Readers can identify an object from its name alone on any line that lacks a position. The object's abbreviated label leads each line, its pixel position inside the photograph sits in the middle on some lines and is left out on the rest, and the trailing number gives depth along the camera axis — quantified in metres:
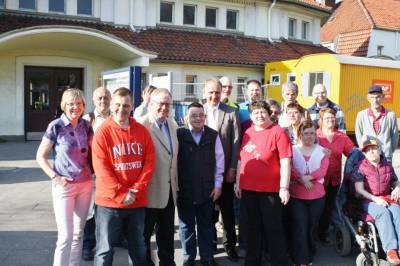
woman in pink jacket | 4.57
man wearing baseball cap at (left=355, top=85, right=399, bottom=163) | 6.02
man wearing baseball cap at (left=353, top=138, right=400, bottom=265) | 4.65
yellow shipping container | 15.09
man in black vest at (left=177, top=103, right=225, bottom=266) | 4.35
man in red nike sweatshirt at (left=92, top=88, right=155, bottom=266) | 3.54
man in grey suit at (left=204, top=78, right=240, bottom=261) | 4.72
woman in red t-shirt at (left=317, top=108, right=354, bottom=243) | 5.16
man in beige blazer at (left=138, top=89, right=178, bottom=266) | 4.11
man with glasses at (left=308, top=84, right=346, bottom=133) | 5.54
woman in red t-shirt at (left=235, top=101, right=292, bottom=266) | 4.15
